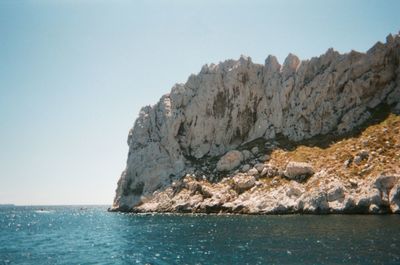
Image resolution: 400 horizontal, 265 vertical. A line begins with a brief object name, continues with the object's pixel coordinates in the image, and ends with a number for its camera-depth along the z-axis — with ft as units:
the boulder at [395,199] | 243.95
